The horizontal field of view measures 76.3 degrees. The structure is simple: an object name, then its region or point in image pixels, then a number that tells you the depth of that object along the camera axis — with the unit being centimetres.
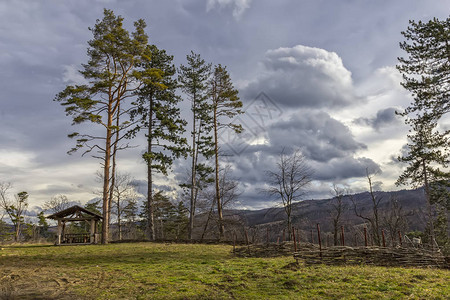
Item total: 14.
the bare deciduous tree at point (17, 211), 3997
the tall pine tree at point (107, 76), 2042
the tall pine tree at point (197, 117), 2702
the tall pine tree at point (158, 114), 2398
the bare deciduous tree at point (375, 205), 3142
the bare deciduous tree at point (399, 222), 3619
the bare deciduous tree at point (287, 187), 2887
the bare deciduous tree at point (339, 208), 3407
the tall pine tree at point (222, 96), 2762
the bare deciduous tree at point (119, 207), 3981
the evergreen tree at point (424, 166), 2462
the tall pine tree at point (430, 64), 1603
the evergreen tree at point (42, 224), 4741
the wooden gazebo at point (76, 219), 2264
